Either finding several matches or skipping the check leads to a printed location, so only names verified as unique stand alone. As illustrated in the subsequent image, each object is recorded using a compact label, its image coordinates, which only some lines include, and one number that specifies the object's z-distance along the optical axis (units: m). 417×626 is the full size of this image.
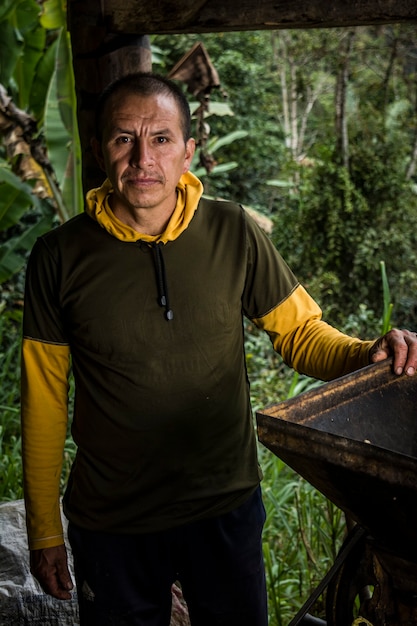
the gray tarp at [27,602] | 2.45
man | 1.75
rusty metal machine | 1.23
